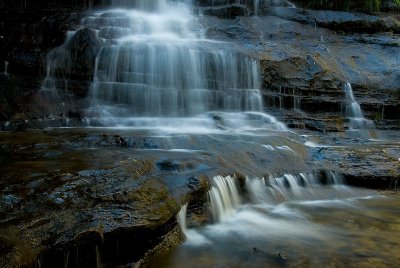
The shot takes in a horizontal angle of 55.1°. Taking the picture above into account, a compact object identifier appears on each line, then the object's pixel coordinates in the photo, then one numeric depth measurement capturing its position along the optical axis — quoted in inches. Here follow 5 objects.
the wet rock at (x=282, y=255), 153.3
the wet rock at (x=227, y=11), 549.0
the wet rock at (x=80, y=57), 387.5
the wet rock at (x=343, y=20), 561.6
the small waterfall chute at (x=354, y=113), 407.5
